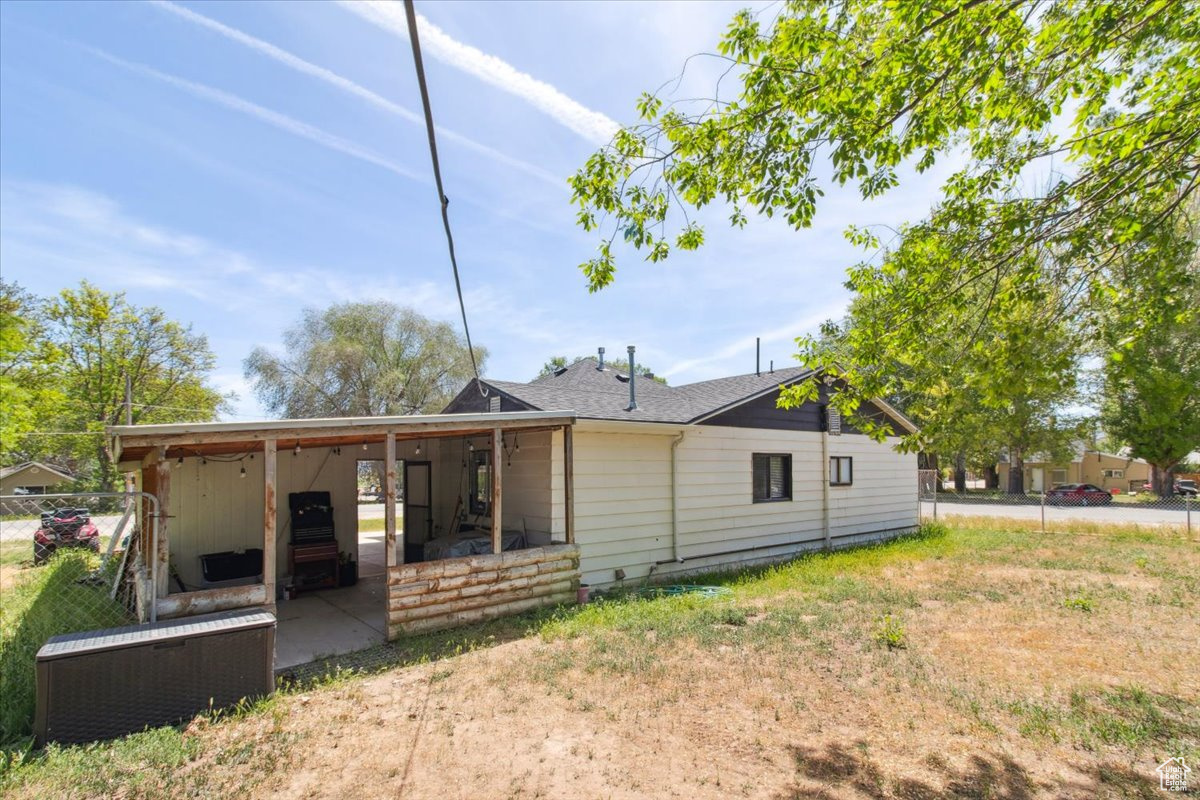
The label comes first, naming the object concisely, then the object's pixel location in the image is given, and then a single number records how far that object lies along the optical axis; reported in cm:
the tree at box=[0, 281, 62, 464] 1628
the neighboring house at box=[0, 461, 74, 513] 3075
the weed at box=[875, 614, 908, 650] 561
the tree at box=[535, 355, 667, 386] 5388
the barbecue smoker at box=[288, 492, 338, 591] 834
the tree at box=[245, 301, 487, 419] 2666
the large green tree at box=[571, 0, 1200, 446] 365
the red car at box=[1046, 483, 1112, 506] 2497
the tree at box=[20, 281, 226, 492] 2733
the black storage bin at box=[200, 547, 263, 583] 752
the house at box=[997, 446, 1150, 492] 3741
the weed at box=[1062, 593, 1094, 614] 688
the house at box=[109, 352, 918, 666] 598
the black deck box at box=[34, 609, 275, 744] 367
